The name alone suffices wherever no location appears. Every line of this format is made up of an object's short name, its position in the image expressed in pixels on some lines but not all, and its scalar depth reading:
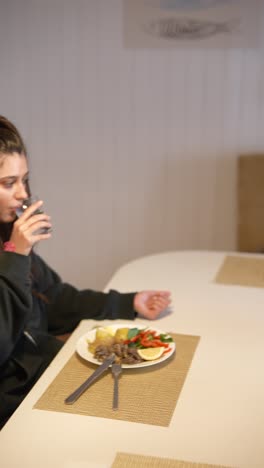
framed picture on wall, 4.76
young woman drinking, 2.73
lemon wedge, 2.68
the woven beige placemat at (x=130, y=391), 2.45
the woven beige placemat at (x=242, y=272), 3.36
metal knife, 2.50
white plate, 2.65
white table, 2.30
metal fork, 2.52
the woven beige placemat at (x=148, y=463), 2.25
